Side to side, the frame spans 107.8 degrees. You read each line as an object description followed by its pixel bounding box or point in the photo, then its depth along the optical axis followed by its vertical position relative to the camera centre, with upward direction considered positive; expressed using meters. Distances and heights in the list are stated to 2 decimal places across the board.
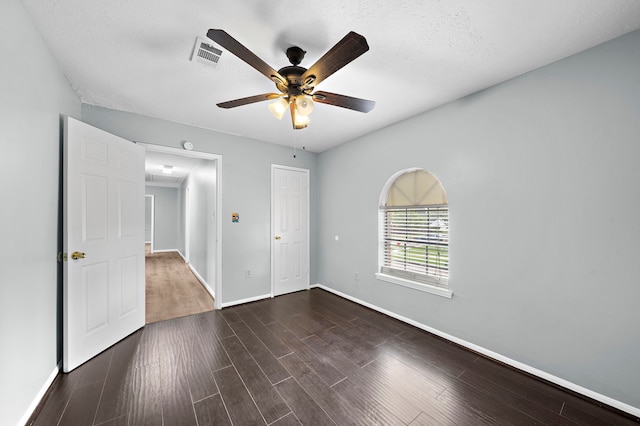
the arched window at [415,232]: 2.70 -0.25
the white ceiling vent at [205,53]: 1.70 +1.22
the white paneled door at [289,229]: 3.98 -0.29
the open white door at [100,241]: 2.03 -0.28
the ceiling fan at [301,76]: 1.23 +0.90
